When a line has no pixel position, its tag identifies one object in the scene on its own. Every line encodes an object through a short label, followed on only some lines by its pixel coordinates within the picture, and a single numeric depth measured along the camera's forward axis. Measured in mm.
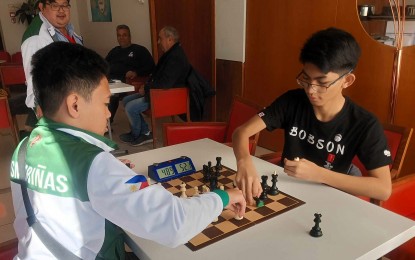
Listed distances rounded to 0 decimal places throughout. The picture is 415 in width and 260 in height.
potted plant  7101
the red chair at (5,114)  3379
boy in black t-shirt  1374
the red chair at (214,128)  2357
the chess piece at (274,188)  1360
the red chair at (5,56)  6543
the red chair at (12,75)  4742
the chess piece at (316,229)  1077
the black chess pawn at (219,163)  1578
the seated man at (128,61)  5039
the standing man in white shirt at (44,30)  2406
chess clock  1499
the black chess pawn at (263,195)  1307
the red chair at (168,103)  3781
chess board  1075
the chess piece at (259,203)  1266
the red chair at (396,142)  1693
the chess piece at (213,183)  1421
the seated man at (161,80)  3918
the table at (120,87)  3424
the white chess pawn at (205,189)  1367
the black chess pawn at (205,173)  1505
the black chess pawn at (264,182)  1361
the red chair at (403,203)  1425
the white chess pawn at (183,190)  1331
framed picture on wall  6609
